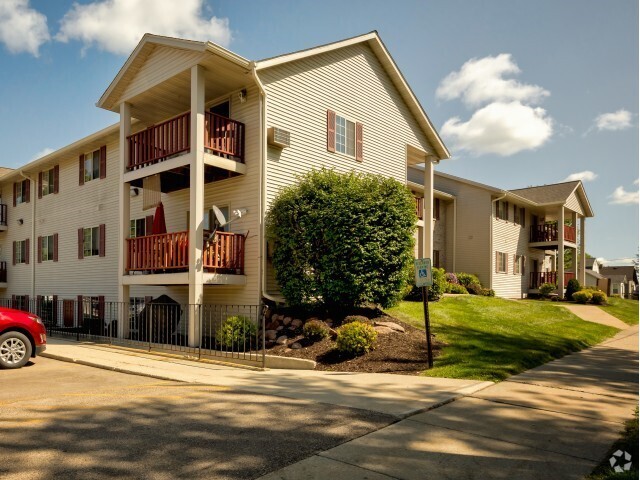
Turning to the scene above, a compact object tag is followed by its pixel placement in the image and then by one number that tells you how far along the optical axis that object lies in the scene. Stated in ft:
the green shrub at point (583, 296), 93.35
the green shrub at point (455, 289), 80.64
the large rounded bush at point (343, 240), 42.06
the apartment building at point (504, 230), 95.81
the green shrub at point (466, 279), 88.38
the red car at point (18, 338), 32.91
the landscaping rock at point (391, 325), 41.34
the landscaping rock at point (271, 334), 41.56
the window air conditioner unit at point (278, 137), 47.44
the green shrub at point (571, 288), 100.52
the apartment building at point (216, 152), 45.37
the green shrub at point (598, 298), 92.22
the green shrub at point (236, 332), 39.91
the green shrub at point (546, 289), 102.94
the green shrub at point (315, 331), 38.81
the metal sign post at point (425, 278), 31.30
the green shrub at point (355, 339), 34.86
